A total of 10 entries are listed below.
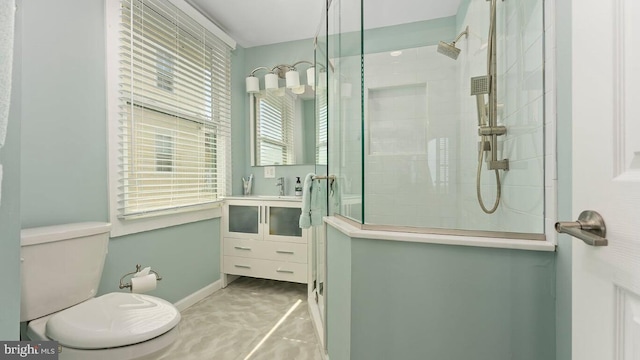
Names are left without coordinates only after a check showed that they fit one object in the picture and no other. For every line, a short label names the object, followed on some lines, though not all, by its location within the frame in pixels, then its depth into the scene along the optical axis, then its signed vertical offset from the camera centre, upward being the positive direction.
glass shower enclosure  1.04 +0.32
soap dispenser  2.66 -0.11
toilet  1.04 -0.57
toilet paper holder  1.55 -0.58
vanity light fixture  2.71 +1.00
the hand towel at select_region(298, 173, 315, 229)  1.85 -0.17
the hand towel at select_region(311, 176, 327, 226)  1.86 -0.15
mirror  2.75 +0.53
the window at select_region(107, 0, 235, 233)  1.72 +0.52
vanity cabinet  2.38 -0.54
